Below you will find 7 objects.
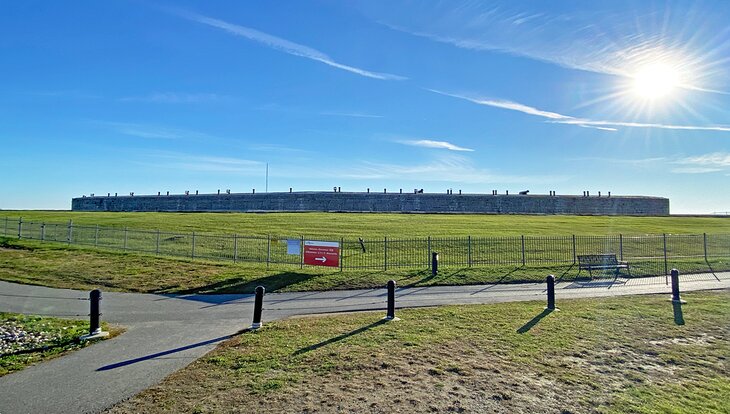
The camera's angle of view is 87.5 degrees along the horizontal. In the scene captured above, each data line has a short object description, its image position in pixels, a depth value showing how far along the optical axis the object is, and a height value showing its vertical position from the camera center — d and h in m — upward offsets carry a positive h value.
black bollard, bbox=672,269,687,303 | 11.03 -1.56
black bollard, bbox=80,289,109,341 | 7.92 -1.95
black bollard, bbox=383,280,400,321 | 9.30 -1.87
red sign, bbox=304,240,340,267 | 16.23 -1.18
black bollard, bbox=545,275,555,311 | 10.21 -1.70
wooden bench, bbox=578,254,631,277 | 16.89 -1.46
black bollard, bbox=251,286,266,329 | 8.72 -1.94
